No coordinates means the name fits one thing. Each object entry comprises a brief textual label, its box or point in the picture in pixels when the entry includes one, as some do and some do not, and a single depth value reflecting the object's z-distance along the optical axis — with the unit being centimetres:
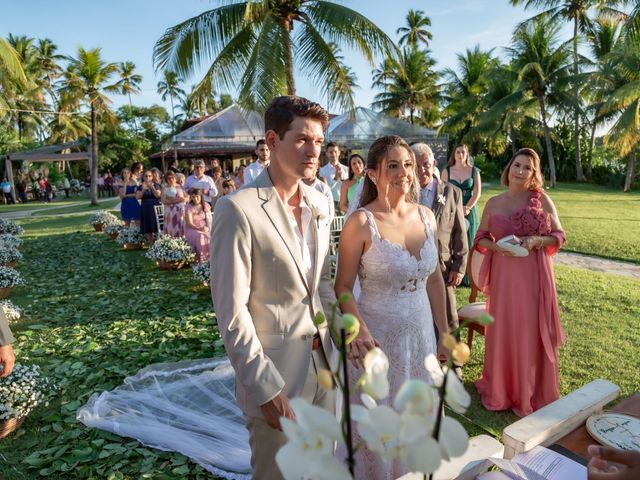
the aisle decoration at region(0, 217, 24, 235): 1317
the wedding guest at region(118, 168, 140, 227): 1349
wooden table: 192
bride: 260
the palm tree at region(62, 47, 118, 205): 2423
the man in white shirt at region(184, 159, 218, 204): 1095
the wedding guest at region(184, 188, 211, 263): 945
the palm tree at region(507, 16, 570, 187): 3044
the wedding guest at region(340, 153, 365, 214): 745
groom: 183
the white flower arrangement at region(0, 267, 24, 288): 773
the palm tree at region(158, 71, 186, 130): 6181
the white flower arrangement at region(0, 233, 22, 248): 1059
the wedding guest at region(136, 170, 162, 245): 1218
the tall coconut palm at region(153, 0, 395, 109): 1042
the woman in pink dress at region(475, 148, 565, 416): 380
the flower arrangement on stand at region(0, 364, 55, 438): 364
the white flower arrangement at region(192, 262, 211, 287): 760
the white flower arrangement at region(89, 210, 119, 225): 1489
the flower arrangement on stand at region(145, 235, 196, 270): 920
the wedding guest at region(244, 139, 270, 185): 871
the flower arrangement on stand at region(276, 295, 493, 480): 76
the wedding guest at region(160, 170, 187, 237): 1062
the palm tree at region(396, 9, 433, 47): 4822
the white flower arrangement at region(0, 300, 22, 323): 640
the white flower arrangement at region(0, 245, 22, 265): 957
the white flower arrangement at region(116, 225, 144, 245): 1195
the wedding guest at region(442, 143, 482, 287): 711
